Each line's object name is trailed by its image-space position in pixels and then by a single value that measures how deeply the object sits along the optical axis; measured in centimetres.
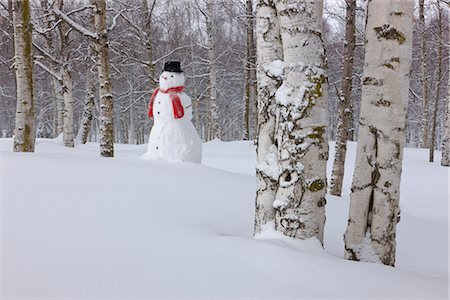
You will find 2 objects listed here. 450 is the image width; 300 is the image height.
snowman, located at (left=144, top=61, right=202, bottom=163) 580
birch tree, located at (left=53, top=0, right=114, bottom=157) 623
